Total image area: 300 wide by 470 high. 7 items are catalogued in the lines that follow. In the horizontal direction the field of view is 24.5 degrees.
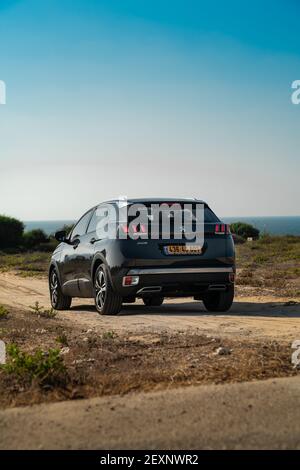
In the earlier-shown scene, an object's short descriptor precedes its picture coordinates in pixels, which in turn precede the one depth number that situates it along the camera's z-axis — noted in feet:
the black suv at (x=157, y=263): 32.86
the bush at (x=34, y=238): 145.07
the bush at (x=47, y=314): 34.71
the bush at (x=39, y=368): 17.76
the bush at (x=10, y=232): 142.41
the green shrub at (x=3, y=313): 33.21
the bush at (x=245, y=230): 150.82
